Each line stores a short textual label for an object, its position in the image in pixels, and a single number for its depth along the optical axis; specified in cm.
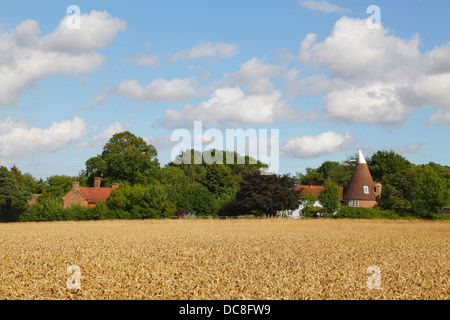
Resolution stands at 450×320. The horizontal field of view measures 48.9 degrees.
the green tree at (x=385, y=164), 9931
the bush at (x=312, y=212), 7306
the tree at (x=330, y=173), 10056
